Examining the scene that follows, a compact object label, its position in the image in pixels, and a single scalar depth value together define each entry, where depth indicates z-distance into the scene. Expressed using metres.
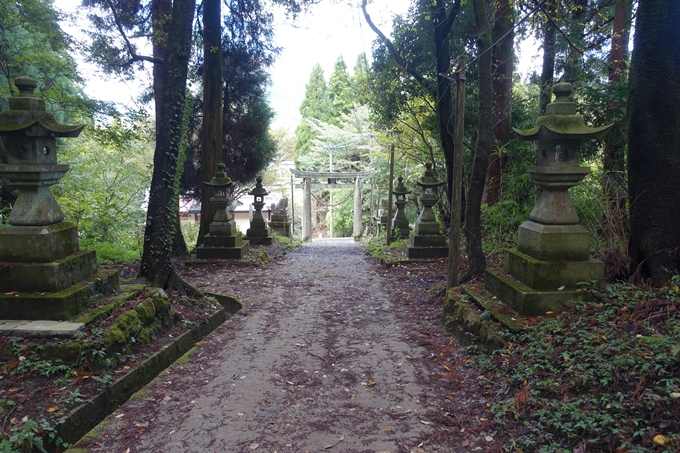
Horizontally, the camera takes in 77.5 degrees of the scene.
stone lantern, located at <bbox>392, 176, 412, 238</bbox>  12.61
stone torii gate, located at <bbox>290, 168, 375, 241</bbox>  21.56
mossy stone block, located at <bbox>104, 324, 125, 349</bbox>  3.62
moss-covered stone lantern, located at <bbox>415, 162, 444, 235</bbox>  9.77
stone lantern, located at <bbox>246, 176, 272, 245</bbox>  12.70
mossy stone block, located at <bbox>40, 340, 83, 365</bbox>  3.34
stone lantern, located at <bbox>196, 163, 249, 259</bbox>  9.80
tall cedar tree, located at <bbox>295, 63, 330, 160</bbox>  30.69
